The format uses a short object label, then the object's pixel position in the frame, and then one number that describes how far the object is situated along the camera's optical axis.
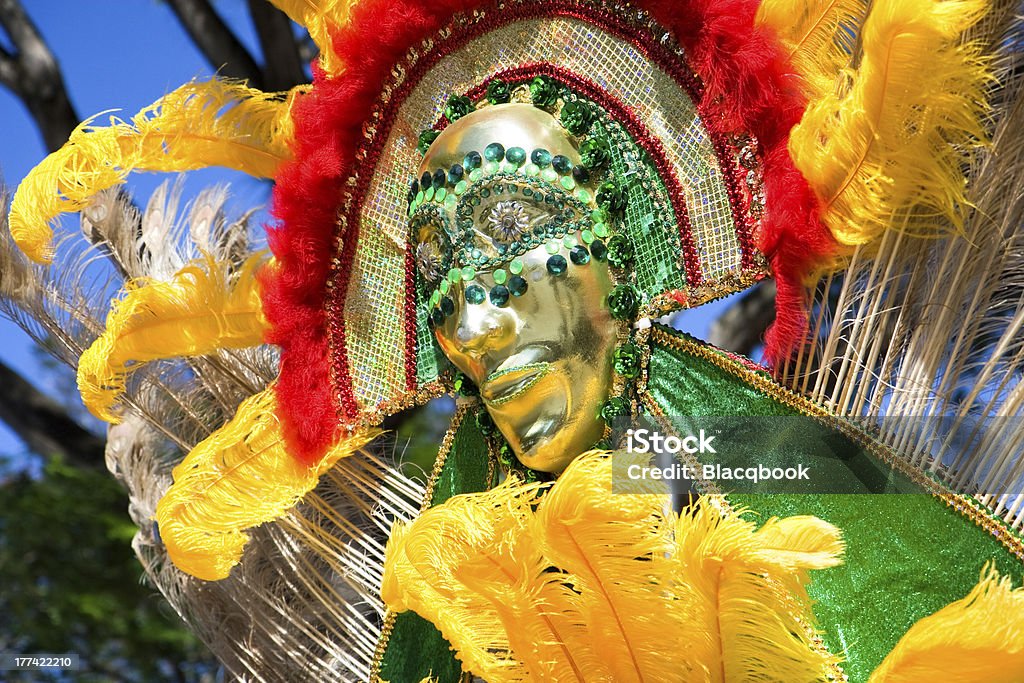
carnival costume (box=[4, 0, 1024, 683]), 1.81
